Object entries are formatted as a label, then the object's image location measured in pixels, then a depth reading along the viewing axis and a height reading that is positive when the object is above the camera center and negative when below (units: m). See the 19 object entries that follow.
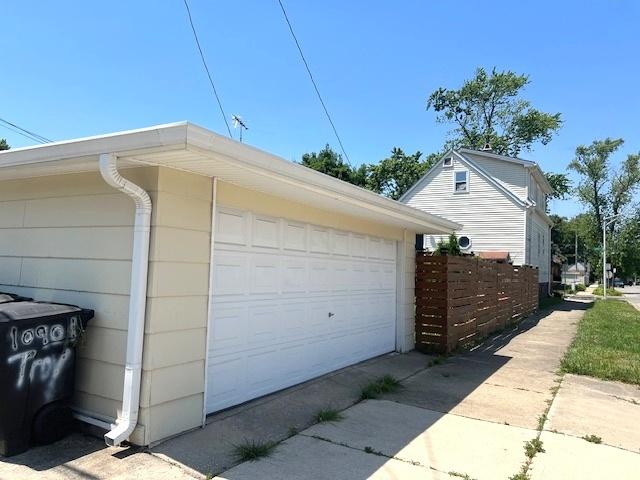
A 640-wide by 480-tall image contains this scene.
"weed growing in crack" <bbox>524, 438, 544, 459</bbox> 3.92 -1.53
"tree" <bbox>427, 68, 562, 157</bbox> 35.64 +12.10
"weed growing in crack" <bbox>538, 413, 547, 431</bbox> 4.66 -1.55
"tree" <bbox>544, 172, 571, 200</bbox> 39.16 +7.46
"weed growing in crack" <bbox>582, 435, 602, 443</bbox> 4.28 -1.53
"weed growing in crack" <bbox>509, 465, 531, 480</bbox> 3.43 -1.52
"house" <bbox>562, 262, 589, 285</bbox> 79.12 -0.08
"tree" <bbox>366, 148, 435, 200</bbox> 38.50 +7.69
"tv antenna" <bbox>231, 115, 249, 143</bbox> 11.72 +3.50
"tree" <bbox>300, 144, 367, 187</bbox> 34.69 +7.51
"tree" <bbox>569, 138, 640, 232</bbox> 45.22 +9.36
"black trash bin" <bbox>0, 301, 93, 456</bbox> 3.43 -0.91
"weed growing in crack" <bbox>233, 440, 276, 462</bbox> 3.63 -1.52
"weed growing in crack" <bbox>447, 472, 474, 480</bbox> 3.43 -1.53
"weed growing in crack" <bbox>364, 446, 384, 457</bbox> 3.83 -1.54
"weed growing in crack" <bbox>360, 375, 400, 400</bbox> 5.53 -1.52
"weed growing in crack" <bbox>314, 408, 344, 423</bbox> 4.60 -1.53
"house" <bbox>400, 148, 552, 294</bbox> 20.78 +3.22
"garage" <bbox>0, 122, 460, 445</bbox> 3.70 -0.04
